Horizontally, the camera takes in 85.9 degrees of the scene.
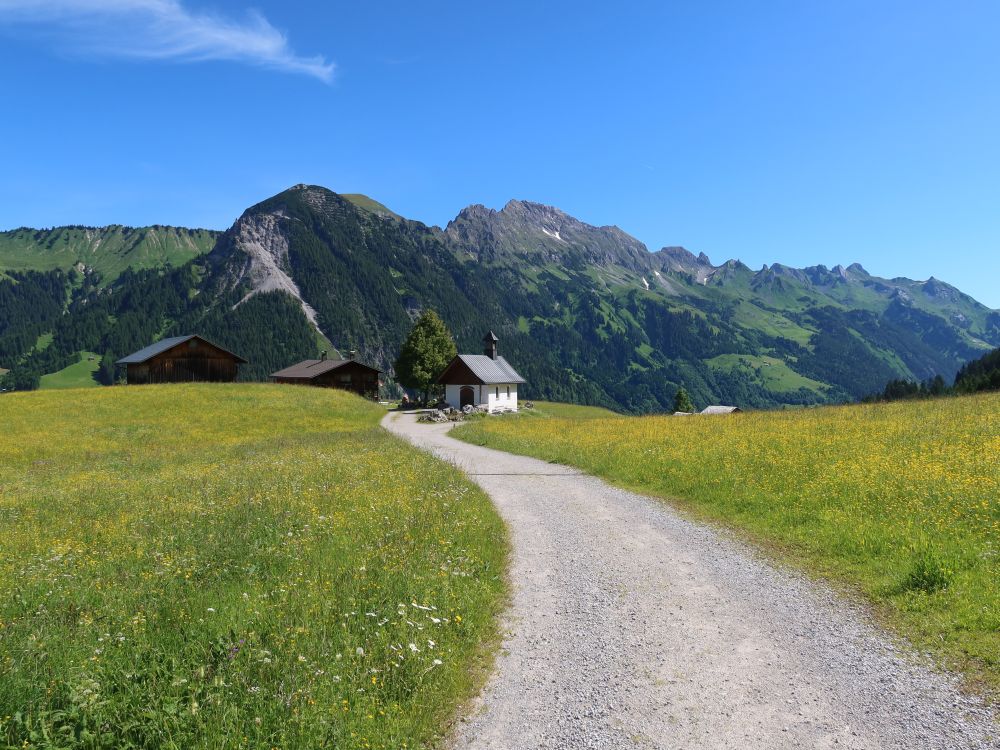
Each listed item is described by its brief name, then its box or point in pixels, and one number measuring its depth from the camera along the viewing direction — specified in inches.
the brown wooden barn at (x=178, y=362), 2893.7
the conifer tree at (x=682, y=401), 4078.7
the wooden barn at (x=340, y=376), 3535.9
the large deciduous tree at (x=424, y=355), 3201.3
